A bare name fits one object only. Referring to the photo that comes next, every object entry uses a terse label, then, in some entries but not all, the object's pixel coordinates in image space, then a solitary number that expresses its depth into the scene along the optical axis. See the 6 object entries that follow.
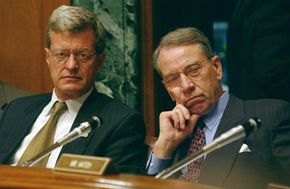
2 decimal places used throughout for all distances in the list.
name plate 4.14
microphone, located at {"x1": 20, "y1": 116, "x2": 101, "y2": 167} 5.17
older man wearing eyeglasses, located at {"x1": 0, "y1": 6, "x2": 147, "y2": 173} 6.29
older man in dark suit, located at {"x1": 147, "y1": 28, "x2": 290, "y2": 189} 5.54
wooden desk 3.74
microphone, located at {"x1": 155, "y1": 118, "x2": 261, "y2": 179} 4.46
